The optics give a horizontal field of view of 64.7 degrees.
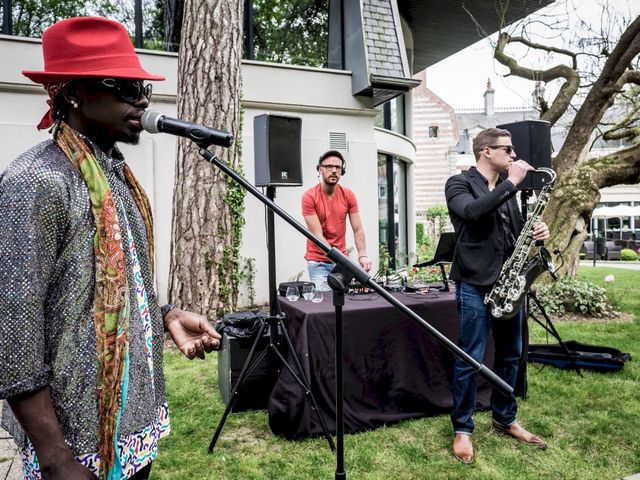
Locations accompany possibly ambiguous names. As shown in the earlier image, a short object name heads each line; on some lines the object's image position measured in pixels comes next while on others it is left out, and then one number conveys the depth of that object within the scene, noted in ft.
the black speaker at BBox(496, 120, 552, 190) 13.48
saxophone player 10.96
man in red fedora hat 3.76
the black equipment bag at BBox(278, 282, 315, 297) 14.17
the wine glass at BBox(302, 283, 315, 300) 13.85
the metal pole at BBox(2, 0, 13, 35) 26.68
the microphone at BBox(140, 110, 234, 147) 4.97
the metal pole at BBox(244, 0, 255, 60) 31.55
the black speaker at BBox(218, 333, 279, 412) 13.25
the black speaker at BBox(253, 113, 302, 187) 13.80
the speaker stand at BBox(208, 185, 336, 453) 11.71
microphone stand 5.60
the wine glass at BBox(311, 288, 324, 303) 13.58
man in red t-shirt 16.11
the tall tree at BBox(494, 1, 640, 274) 30.01
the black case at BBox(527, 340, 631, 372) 17.35
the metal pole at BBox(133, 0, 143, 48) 29.27
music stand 14.35
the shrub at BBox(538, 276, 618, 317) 27.02
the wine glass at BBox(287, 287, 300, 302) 13.82
